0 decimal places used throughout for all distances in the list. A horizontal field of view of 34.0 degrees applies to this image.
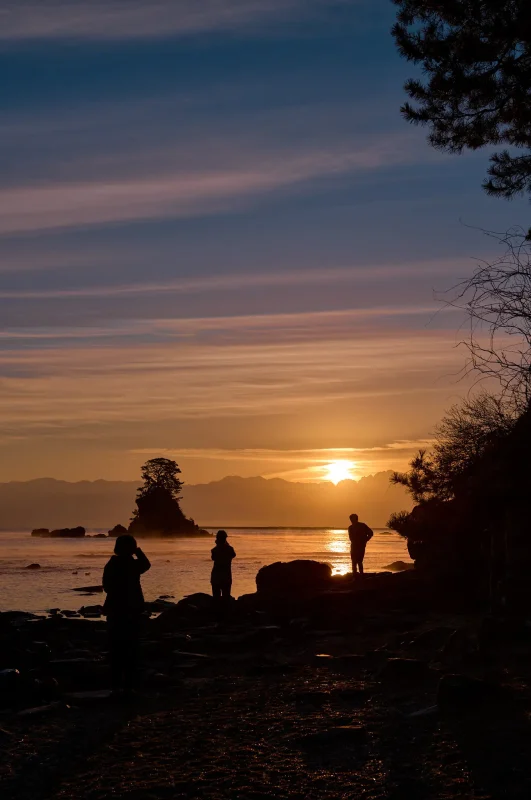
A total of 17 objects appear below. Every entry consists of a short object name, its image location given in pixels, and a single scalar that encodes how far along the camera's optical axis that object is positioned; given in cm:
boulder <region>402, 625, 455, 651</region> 1503
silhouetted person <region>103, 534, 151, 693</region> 1189
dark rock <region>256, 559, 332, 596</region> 2825
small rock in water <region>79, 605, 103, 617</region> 2597
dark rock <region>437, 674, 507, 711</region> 943
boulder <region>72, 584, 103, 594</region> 3534
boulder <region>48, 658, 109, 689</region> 1328
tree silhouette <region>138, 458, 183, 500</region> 11056
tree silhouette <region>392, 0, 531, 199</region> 1104
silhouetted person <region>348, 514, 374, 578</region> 2584
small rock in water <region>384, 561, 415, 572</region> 4265
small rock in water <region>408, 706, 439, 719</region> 934
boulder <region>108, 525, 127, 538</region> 12399
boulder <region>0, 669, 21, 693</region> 1163
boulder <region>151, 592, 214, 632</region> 2152
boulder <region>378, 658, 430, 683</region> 1189
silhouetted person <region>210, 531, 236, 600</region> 2056
